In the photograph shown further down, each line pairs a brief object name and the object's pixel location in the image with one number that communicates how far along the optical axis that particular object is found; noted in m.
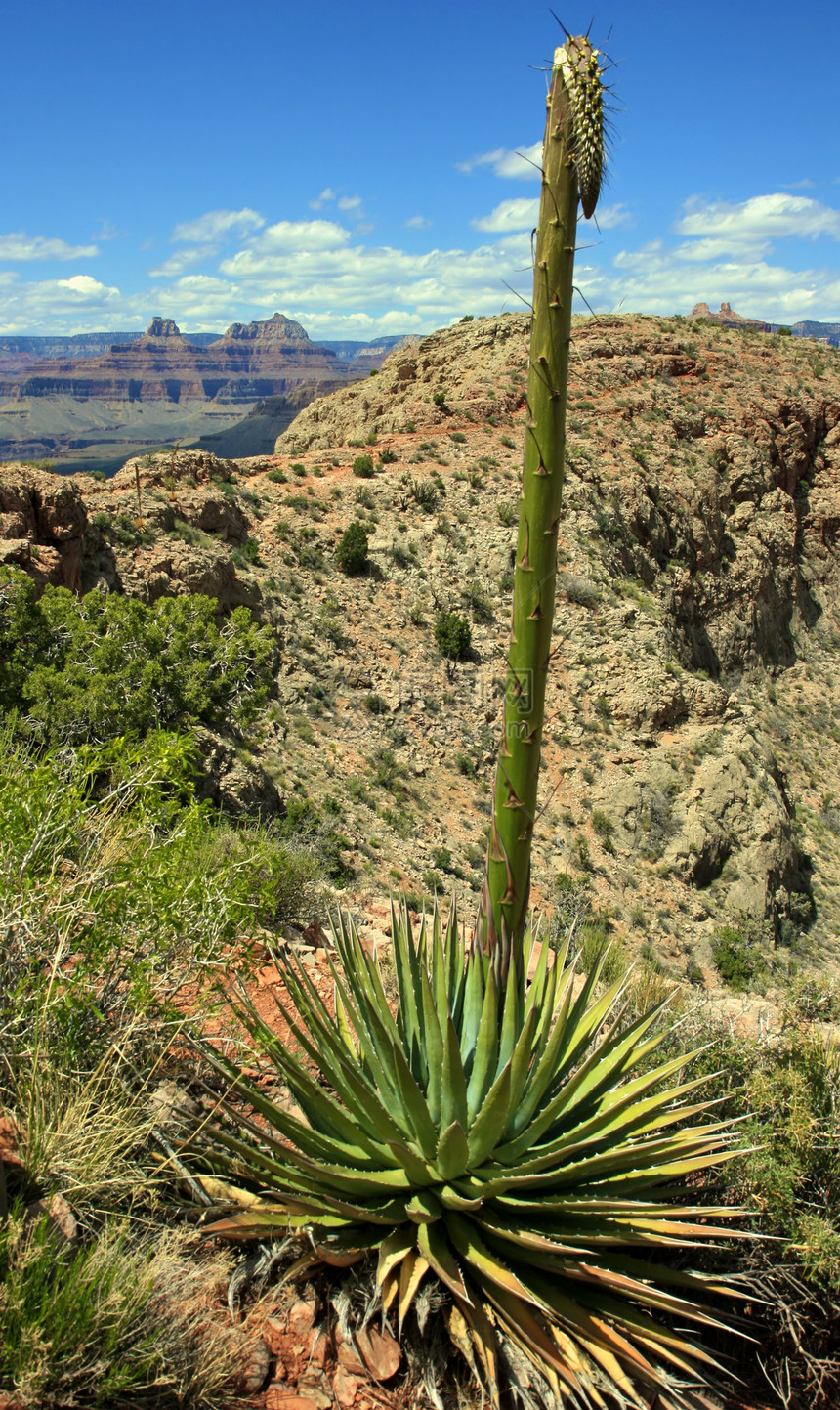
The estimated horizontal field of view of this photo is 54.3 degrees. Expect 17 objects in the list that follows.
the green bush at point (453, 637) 19.12
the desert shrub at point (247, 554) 17.77
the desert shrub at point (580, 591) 21.25
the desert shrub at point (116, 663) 8.81
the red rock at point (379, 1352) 2.69
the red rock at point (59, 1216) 2.57
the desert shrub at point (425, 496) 22.11
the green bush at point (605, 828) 16.94
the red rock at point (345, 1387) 2.61
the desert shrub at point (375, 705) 17.25
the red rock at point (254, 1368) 2.50
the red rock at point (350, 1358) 2.71
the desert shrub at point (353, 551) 19.73
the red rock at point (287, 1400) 2.51
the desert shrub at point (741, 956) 14.76
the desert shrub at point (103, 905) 3.06
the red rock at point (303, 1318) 2.77
